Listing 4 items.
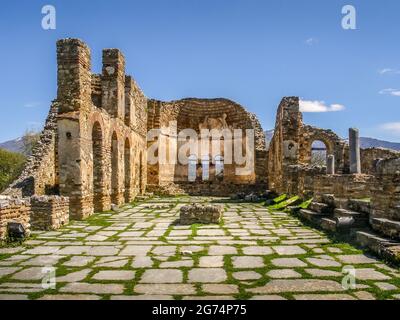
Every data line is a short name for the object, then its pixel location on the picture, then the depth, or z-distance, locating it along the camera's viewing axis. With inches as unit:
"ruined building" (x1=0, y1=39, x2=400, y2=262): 363.3
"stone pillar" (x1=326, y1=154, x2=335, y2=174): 657.1
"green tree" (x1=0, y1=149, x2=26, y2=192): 1135.6
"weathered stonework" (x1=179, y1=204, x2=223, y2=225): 398.7
